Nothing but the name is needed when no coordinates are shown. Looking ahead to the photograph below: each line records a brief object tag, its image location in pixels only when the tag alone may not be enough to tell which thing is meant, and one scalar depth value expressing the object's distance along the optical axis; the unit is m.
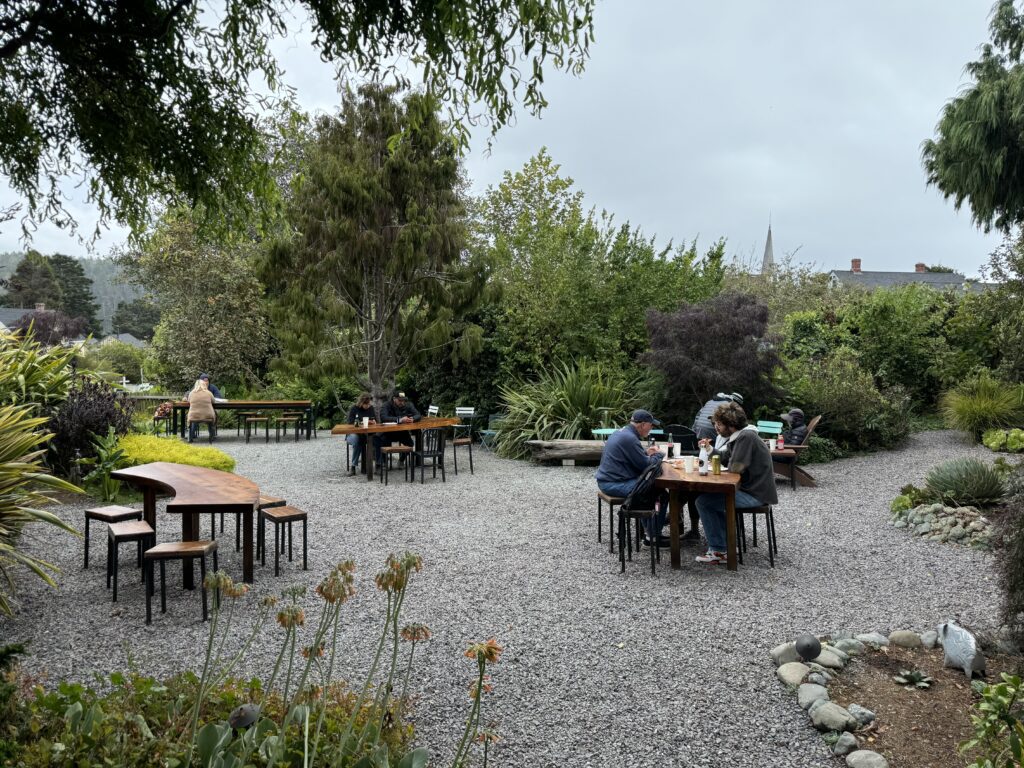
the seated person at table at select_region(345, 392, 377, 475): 11.97
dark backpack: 6.33
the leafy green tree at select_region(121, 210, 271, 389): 21.19
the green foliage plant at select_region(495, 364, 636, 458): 13.05
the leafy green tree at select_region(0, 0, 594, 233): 3.27
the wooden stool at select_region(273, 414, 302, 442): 16.52
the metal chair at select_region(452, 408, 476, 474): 11.78
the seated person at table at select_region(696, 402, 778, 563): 6.50
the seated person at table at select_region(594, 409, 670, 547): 6.73
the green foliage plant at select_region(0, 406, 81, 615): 5.20
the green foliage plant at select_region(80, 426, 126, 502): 8.59
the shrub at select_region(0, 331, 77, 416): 8.55
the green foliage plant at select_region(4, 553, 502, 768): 2.32
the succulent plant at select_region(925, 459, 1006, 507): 8.05
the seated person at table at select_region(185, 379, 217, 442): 15.92
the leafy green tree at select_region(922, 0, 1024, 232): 18.92
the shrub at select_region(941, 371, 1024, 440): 13.21
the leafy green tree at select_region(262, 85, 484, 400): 11.95
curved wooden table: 5.35
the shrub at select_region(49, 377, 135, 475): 8.98
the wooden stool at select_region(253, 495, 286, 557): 6.40
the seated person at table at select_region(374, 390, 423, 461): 12.42
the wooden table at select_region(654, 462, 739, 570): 6.13
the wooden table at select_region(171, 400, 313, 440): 16.48
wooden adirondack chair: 10.23
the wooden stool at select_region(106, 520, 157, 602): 5.49
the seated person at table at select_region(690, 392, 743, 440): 9.24
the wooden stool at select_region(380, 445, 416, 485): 10.87
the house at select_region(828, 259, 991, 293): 43.41
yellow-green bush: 9.00
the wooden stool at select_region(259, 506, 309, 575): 6.10
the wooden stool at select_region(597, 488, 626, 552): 6.68
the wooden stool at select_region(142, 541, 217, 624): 4.81
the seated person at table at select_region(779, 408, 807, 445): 10.98
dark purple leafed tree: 12.34
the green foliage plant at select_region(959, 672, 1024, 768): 2.76
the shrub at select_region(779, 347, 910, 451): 12.94
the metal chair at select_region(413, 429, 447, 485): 10.97
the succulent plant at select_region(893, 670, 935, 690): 3.93
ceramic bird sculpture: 4.03
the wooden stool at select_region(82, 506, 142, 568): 6.09
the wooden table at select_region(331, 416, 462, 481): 10.96
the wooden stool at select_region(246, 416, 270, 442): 16.28
